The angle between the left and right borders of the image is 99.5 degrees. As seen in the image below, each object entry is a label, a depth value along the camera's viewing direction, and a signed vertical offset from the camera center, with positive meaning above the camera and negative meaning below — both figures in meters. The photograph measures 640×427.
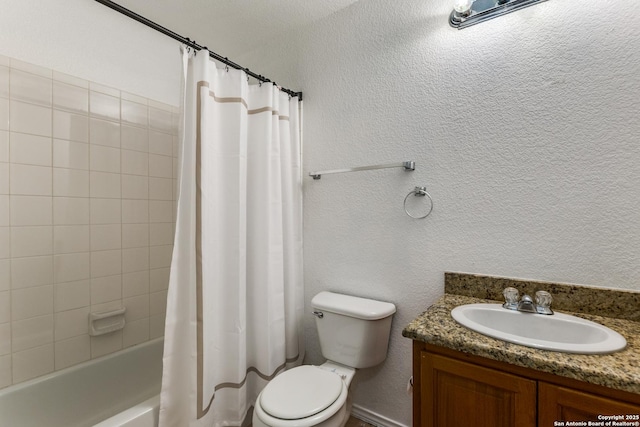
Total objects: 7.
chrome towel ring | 1.38 +0.12
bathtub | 1.27 -0.96
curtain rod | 1.08 +0.81
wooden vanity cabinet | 0.70 -0.52
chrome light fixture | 1.14 +0.91
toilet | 1.08 -0.77
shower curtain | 1.23 -0.18
